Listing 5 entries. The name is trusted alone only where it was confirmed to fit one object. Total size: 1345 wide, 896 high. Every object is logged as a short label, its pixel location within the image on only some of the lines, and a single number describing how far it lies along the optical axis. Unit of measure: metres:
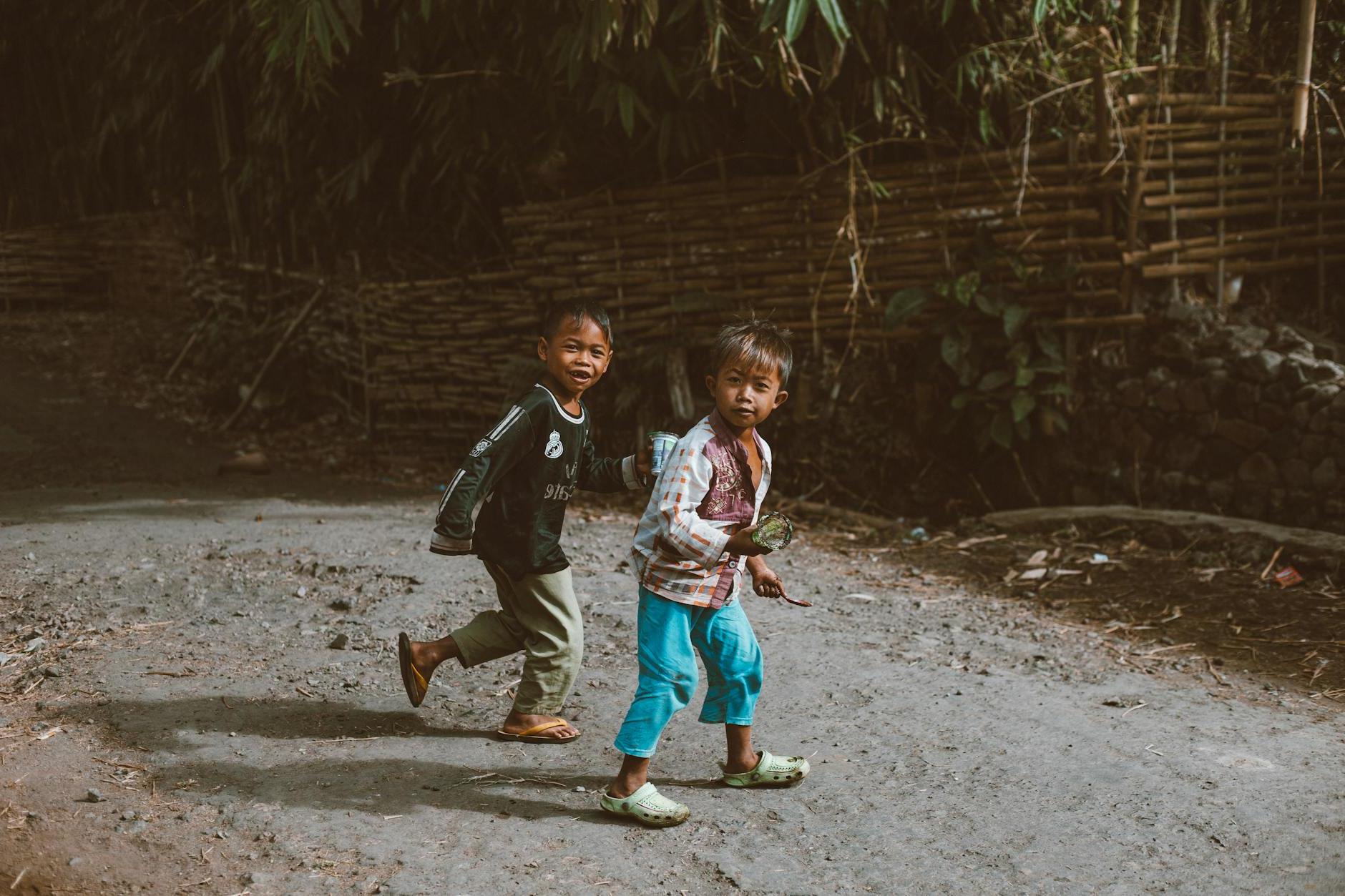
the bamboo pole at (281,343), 9.16
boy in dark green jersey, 2.84
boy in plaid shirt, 2.55
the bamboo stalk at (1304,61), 4.89
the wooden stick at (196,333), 10.50
